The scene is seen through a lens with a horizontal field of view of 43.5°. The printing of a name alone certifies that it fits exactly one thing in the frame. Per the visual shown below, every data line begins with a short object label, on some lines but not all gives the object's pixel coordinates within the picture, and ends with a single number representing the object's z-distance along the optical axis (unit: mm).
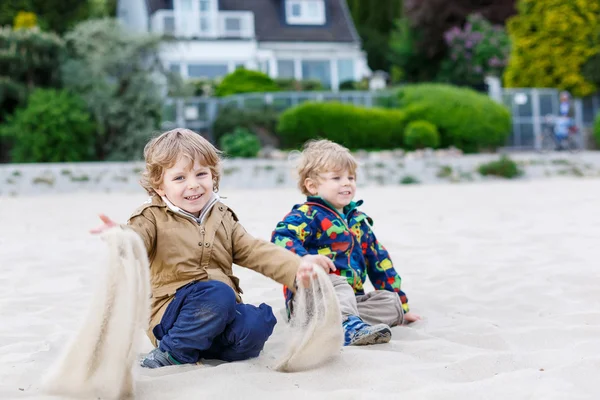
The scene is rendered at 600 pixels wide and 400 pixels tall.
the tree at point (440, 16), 28375
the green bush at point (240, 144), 14484
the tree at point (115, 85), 14281
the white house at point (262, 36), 28156
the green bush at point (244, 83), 19547
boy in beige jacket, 2785
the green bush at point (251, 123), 15734
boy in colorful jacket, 3412
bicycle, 17359
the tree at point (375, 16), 37188
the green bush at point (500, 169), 14141
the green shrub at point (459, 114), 16203
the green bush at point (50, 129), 13404
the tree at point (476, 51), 27047
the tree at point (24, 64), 14406
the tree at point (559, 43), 20281
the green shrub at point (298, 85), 21859
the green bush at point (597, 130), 18453
